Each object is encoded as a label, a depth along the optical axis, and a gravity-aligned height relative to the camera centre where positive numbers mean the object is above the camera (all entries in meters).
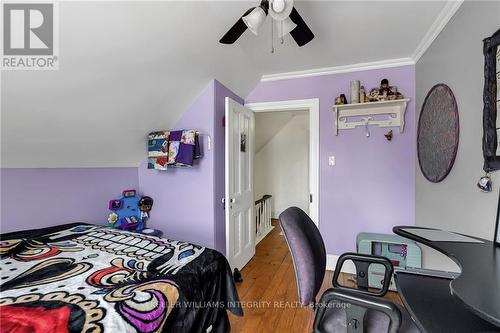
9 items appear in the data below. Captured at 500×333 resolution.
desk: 0.67 -0.40
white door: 2.31 -0.22
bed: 0.89 -0.59
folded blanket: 2.22 +0.18
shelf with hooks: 2.45 +0.60
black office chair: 0.92 -0.58
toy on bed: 2.51 -0.52
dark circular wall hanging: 1.60 +0.26
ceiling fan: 1.25 +0.88
